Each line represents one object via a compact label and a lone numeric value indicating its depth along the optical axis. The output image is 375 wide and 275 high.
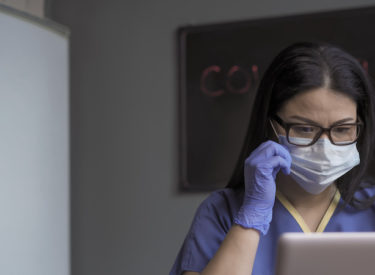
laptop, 1.13
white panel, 2.07
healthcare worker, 1.39
